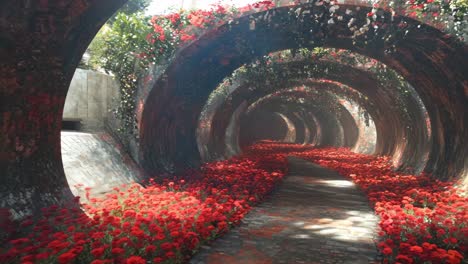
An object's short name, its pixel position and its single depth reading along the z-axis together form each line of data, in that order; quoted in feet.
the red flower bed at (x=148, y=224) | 12.85
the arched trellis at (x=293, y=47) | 30.07
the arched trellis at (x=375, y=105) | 48.91
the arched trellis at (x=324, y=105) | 83.82
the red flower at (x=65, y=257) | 10.76
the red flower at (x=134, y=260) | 11.47
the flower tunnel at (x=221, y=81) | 15.70
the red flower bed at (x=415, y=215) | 15.90
